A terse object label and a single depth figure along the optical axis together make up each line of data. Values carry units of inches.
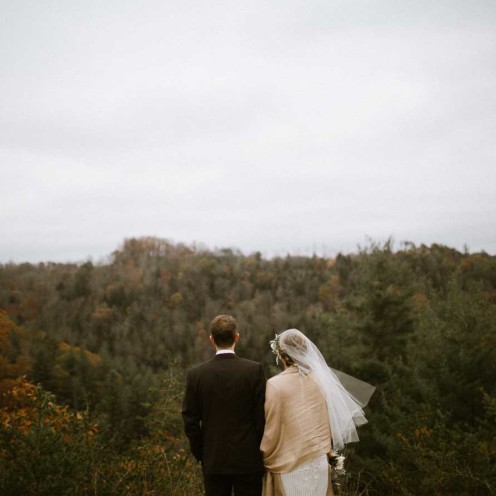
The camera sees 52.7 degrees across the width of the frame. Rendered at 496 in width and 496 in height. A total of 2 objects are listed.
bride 147.7
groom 141.5
